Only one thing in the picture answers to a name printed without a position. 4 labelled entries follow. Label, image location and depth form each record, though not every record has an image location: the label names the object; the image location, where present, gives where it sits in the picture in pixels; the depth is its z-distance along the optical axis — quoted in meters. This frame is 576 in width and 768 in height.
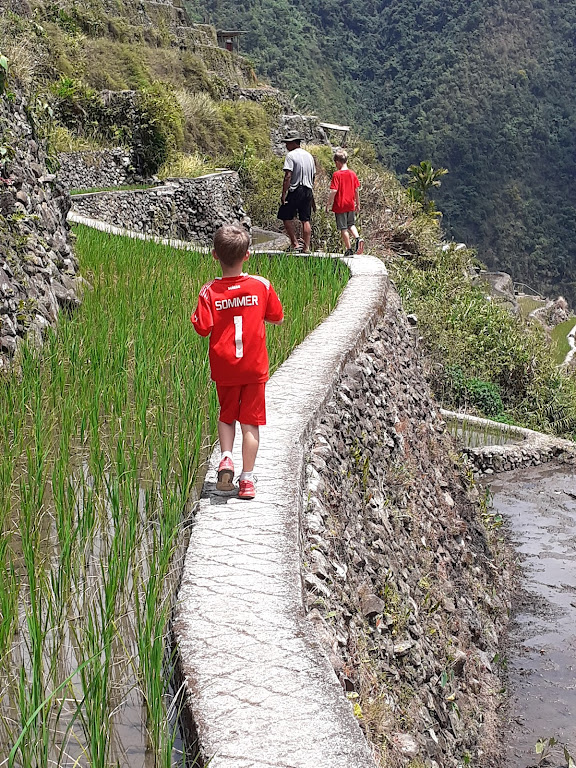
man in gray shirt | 10.88
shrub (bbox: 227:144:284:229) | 21.38
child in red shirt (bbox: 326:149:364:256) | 11.80
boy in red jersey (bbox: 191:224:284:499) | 3.78
